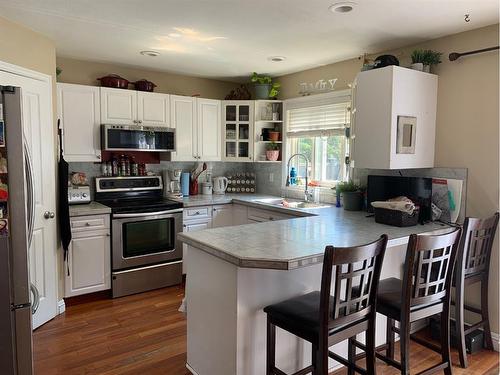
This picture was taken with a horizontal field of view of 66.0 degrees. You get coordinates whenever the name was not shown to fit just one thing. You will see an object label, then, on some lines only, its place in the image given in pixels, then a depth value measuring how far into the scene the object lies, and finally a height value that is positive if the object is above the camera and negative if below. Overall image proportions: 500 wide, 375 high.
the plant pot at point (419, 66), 3.09 +0.73
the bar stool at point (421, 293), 2.03 -0.79
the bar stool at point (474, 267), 2.53 -0.75
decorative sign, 4.07 +0.76
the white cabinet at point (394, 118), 2.94 +0.30
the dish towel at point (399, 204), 2.83 -0.36
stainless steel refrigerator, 1.84 -0.45
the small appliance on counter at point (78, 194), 3.87 -0.41
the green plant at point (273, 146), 4.75 +0.12
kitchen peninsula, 2.05 -0.74
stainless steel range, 3.78 -0.84
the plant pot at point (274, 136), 4.70 +0.24
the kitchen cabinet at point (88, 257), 3.57 -0.97
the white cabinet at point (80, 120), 3.70 +0.33
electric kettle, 4.98 -0.38
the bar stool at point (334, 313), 1.73 -0.79
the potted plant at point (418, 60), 3.10 +0.79
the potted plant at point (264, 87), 4.62 +0.83
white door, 3.03 -0.27
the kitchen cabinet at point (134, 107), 3.96 +0.50
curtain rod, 2.87 +0.79
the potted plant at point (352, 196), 3.60 -0.37
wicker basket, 2.83 -0.46
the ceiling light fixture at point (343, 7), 2.47 +0.98
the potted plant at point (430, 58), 3.13 +0.80
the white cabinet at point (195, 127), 4.45 +0.33
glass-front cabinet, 4.73 +0.31
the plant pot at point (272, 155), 4.68 +0.00
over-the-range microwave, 3.89 +0.17
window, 4.05 +0.21
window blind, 4.02 +0.40
